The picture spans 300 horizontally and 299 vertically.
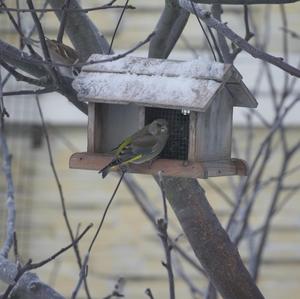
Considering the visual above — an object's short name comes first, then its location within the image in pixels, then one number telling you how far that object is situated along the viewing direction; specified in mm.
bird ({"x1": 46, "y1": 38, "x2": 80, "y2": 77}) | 7715
